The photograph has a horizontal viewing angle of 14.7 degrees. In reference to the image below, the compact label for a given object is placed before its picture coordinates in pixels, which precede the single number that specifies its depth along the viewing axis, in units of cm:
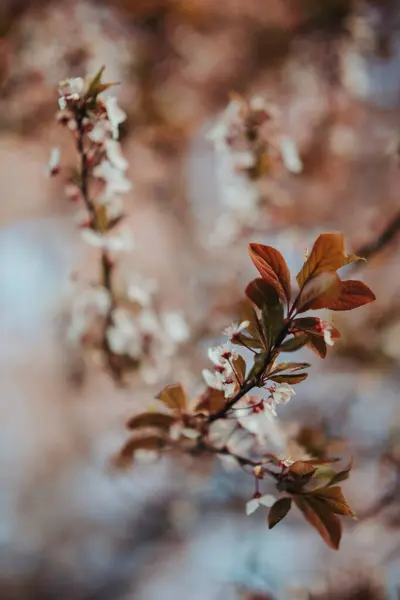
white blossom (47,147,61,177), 83
